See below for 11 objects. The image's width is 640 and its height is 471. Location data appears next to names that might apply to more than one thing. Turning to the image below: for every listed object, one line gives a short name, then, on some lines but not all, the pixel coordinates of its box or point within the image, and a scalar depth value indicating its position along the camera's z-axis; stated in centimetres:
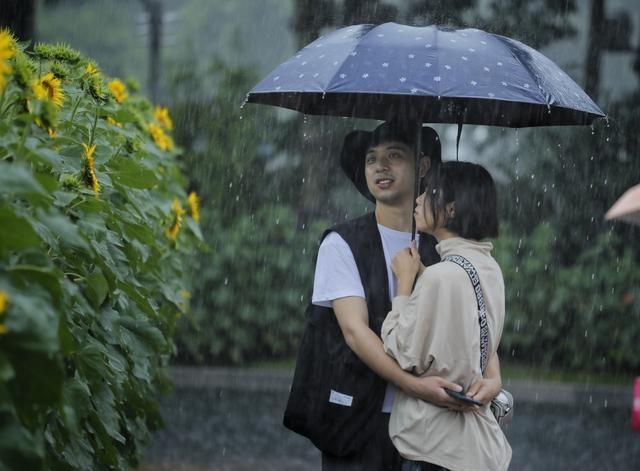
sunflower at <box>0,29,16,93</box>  420
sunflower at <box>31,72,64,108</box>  571
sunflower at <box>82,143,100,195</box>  589
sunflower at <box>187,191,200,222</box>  1082
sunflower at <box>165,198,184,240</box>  937
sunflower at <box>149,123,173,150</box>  1034
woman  643
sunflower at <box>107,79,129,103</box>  834
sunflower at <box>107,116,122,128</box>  776
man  666
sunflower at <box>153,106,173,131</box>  1177
